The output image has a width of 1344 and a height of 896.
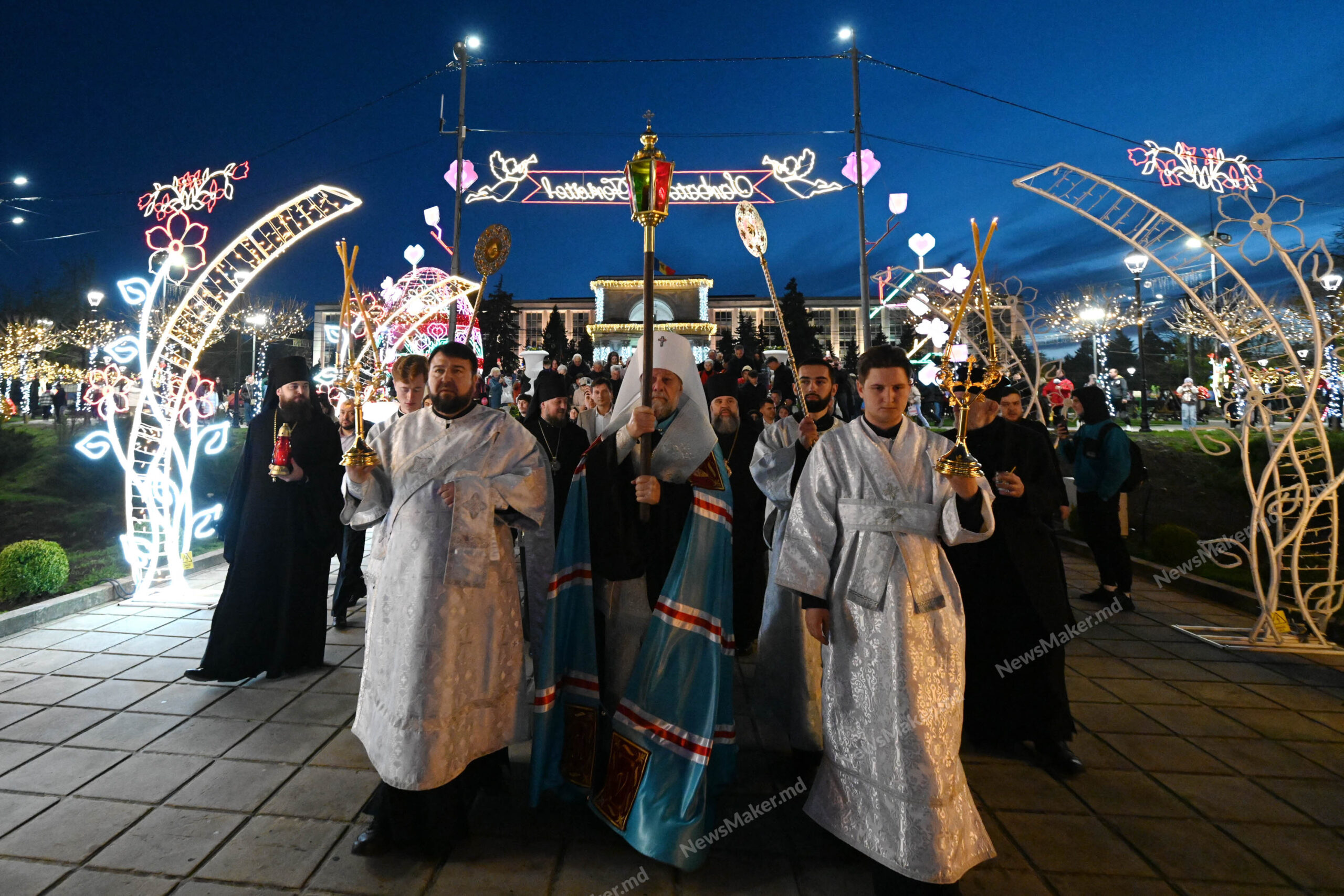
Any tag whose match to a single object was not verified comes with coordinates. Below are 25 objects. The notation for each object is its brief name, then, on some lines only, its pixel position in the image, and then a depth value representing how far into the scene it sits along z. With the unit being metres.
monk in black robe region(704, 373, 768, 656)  5.63
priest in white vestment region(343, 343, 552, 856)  2.91
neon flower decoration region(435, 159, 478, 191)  15.94
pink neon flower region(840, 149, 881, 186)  16.28
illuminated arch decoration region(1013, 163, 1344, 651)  5.57
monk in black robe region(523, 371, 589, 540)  5.60
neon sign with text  15.77
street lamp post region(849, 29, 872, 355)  16.03
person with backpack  6.85
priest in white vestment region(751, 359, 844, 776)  3.76
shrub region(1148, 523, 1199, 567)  8.45
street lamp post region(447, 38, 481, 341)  15.53
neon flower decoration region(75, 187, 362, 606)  6.81
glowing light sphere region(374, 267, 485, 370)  11.38
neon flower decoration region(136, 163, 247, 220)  6.80
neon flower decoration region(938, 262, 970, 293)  12.74
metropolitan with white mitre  3.04
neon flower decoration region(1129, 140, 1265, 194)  5.66
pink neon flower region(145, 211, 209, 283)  6.78
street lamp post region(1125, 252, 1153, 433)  17.34
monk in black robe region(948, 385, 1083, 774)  3.94
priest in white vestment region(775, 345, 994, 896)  2.63
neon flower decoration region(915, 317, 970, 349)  13.93
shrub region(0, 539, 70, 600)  6.27
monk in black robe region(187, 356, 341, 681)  4.98
